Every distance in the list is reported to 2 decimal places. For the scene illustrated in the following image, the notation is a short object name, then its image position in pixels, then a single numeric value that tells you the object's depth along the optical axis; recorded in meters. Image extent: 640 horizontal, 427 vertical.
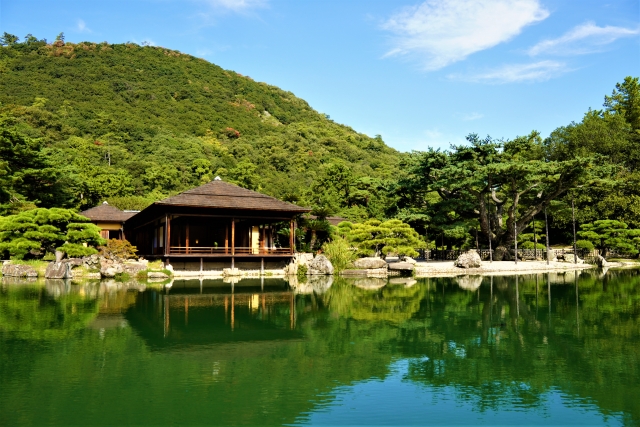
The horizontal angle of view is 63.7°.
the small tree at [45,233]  22.52
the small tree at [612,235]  32.56
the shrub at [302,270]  23.92
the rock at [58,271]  21.64
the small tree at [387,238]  25.44
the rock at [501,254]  31.60
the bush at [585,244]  33.31
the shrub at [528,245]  36.41
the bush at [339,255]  24.33
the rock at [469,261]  26.87
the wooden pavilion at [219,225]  22.62
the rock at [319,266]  23.83
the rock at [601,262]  31.29
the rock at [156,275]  21.48
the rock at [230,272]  23.09
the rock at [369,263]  24.86
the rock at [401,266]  25.38
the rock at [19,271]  22.64
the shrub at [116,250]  23.34
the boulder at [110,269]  21.67
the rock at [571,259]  32.31
